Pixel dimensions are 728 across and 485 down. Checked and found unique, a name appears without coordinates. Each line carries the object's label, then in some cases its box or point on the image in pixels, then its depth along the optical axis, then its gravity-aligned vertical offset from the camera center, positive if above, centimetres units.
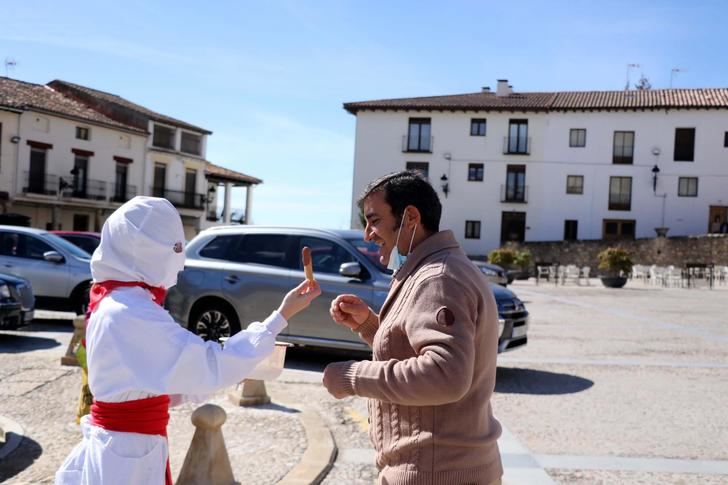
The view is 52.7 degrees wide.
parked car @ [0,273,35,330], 1008 -126
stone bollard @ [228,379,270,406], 679 -159
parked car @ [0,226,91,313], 1244 -90
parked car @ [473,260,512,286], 2242 -112
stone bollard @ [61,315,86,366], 796 -153
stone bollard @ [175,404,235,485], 419 -133
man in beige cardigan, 209 -37
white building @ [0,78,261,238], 4094 +379
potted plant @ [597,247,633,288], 2992 -89
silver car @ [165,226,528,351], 887 -70
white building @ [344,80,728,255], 4566 +516
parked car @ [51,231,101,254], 1598 -53
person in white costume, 230 -42
